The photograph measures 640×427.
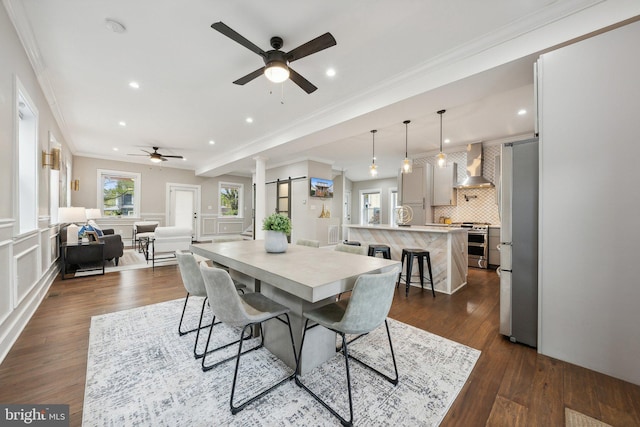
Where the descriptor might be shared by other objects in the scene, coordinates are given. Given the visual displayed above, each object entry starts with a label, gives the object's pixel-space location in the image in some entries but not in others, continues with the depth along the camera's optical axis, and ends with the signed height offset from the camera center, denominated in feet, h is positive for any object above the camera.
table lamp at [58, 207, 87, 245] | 13.88 -0.37
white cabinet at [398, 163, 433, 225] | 19.71 +1.77
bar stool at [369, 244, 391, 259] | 12.85 -1.94
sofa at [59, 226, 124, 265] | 14.12 -2.48
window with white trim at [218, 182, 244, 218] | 32.71 +1.86
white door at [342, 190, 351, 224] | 33.34 +0.77
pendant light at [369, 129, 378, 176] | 15.90 +5.42
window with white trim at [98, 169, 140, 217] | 24.88 +2.02
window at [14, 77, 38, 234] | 9.15 +1.84
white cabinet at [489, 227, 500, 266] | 16.56 -2.14
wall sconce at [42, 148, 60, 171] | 11.09 +2.48
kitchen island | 11.76 -1.71
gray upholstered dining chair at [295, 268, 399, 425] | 4.42 -1.86
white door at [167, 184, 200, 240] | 29.25 +0.81
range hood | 17.52 +3.35
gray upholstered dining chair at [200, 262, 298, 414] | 4.68 -1.96
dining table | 4.55 -1.30
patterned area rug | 4.54 -3.81
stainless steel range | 16.89 -2.21
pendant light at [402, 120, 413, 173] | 13.69 +5.29
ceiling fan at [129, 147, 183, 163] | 20.31 +4.75
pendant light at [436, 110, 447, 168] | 12.36 +2.89
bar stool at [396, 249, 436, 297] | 11.50 -2.22
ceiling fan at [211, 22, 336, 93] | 6.21 +4.50
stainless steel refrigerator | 6.97 -0.81
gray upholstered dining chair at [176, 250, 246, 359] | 6.63 -1.75
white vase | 7.53 -0.90
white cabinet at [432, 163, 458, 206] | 18.84 +2.29
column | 20.54 +1.96
